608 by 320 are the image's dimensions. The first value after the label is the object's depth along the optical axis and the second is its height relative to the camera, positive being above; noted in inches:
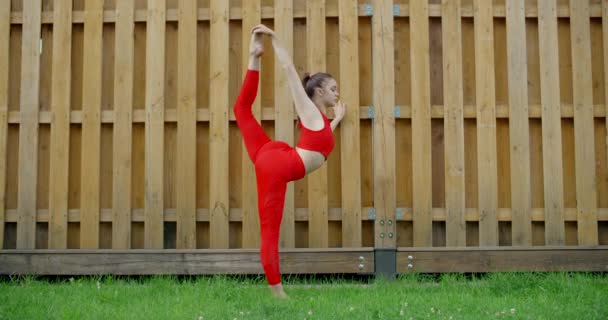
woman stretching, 172.4 +8.6
